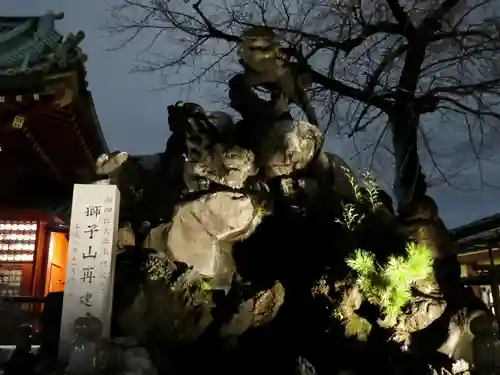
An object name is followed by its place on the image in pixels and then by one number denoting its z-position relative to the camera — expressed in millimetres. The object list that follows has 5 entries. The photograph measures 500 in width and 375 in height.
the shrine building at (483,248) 10641
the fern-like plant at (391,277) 6691
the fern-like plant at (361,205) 7820
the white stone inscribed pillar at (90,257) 6418
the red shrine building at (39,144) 10625
